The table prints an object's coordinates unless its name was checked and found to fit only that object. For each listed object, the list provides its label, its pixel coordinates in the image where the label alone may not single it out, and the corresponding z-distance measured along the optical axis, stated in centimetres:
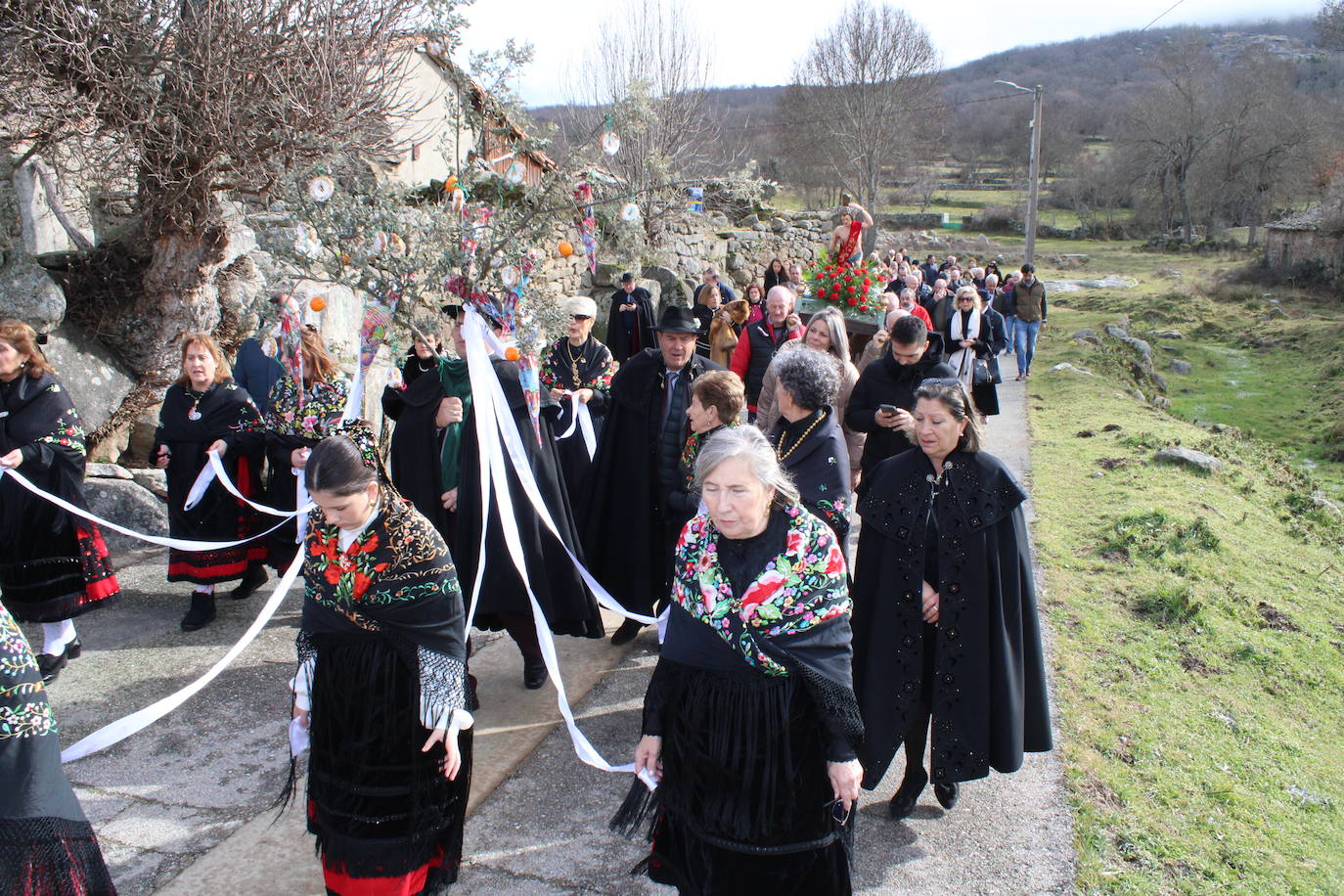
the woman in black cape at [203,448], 567
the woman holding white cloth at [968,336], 959
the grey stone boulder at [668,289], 1655
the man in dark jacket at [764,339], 750
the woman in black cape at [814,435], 393
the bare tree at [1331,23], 2780
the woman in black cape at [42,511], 488
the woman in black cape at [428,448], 501
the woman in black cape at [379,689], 292
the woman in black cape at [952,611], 350
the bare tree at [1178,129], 4600
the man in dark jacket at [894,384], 534
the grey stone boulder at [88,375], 803
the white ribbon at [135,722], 309
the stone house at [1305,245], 2623
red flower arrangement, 874
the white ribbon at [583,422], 632
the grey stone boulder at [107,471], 743
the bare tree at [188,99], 684
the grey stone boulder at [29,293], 795
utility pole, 2544
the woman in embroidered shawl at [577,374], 644
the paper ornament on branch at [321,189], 427
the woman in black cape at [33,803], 244
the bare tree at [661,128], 1883
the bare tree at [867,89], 3866
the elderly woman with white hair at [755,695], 263
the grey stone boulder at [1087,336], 1898
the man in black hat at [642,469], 513
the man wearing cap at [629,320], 1154
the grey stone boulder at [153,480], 761
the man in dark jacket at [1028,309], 1452
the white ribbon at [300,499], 523
